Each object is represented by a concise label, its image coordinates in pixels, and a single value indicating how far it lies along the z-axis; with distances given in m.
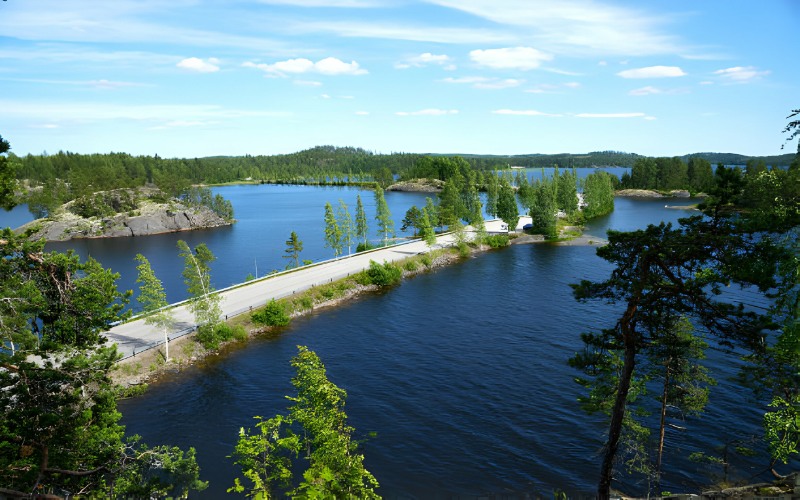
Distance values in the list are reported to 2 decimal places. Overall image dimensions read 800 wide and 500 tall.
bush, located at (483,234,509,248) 92.00
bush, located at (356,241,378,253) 86.09
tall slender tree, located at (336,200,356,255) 81.48
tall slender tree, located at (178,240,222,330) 41.97
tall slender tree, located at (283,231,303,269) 69.10
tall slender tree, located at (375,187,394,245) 89.75
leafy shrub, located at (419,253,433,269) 76.12
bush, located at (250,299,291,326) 48.50
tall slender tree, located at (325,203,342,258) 76.88
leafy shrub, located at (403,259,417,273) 72.75
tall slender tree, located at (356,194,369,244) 87.81
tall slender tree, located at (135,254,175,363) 37.91
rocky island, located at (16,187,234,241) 114.88
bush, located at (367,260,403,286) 64.75
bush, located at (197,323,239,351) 42.88
